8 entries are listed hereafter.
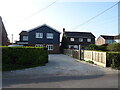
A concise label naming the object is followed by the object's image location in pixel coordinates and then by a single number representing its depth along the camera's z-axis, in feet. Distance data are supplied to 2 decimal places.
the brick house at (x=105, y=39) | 119.63
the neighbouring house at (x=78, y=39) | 102.39
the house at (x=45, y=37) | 76.52
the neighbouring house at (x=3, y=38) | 73.43
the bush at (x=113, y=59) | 26.98
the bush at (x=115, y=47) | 45.45
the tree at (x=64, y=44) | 85.01
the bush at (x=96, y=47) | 64.25
